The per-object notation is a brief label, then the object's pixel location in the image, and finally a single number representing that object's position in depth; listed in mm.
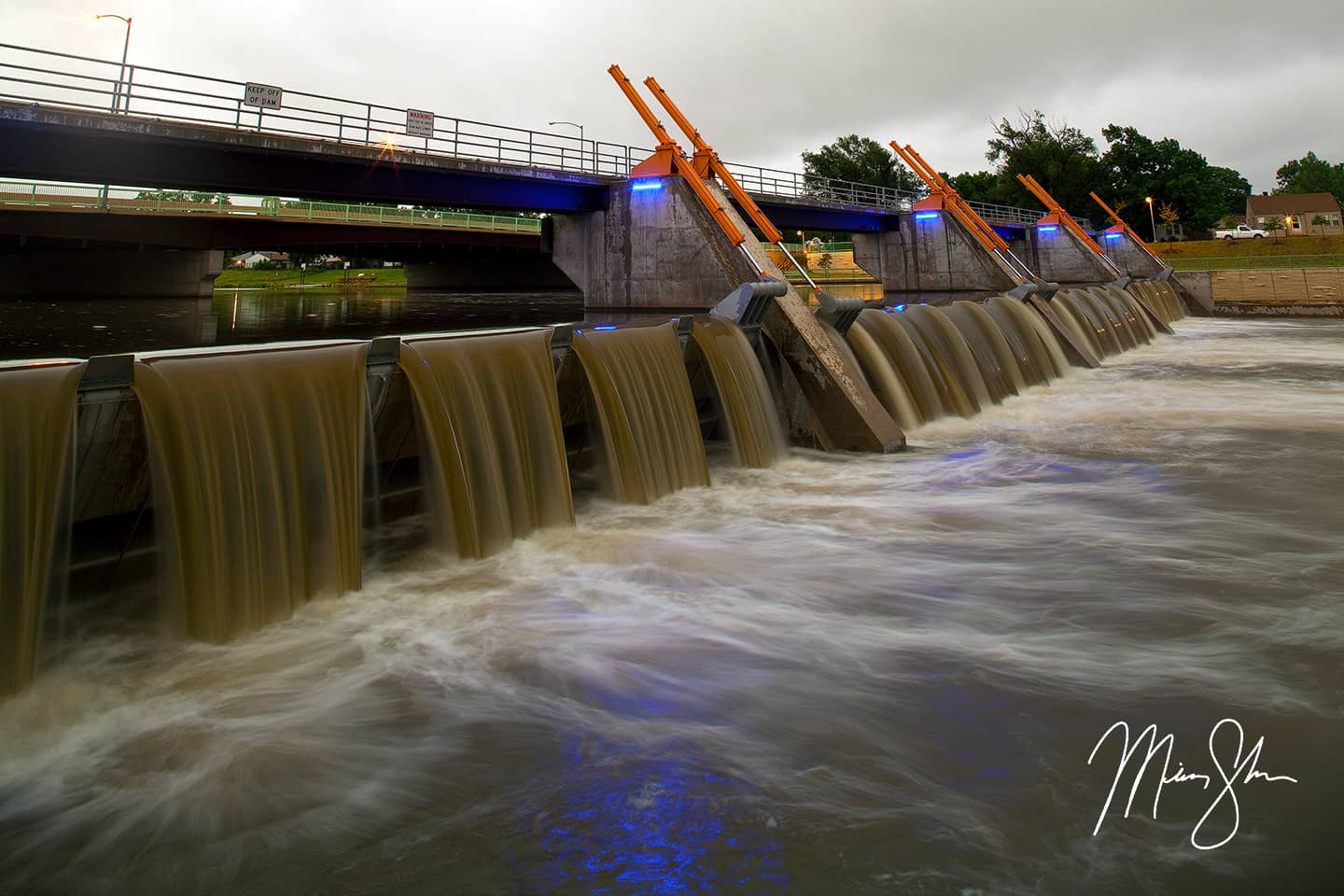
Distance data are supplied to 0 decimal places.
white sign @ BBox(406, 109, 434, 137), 22672
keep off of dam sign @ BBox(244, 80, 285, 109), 18625
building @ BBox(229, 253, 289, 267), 106788
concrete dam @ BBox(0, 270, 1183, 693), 5582
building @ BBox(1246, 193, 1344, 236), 109812
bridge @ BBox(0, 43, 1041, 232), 15656
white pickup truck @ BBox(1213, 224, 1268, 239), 98281
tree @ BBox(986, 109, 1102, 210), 78688
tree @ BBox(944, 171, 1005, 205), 90625
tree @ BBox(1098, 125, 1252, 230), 85812
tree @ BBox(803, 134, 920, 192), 86812
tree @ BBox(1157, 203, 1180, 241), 85812
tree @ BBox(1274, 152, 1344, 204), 133500
